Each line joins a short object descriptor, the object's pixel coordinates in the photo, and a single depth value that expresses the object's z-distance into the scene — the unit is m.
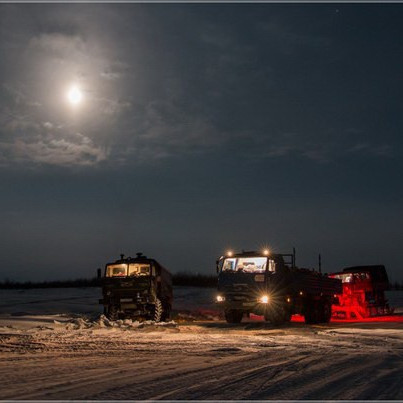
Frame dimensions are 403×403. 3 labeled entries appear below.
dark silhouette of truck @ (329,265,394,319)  27.62
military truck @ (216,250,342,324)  22.59
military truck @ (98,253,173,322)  24.16
